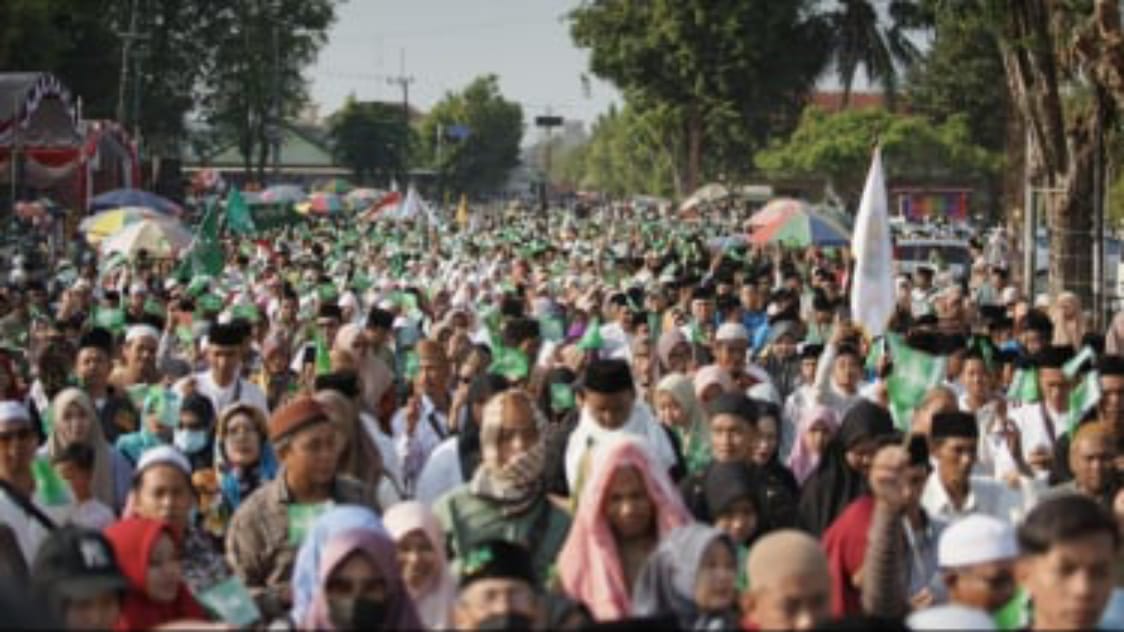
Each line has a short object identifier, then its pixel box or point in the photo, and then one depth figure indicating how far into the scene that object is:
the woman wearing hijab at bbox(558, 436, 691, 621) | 11.81
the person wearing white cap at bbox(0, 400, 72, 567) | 14.49
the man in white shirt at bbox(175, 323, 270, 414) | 19.73
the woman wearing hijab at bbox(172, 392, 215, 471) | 17.77
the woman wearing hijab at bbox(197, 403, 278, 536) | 15.76
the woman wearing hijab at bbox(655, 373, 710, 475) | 18.34
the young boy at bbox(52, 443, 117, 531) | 14.91
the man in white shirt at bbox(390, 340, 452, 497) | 19.31
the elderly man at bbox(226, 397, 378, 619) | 13.39
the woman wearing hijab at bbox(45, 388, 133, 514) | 15.97
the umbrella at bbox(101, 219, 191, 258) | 47.53
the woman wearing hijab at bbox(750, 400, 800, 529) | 15.67
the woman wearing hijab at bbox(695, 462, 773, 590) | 12.85
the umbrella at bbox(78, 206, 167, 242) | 51.75
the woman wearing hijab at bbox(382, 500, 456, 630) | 11.45
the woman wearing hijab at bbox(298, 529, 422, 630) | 10.78
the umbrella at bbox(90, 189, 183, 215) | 65.93
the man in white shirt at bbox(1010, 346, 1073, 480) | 19.09
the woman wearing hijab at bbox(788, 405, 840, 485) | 16.69
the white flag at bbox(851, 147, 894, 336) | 26.00
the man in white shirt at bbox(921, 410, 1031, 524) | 14.63
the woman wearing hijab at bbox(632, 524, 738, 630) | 10.86
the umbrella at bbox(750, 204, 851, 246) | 51.62
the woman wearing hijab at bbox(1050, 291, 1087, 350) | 26.27
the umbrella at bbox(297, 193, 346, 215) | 114.78
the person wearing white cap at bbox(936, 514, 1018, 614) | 11.21
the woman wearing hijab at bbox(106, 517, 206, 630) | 11.29
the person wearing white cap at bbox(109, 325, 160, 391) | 22.08
